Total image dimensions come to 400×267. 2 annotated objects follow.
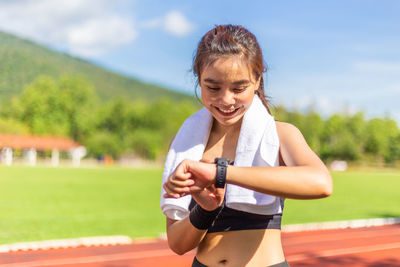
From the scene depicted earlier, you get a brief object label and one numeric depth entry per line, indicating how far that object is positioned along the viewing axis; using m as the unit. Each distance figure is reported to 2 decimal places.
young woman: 1.42
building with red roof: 68.06
